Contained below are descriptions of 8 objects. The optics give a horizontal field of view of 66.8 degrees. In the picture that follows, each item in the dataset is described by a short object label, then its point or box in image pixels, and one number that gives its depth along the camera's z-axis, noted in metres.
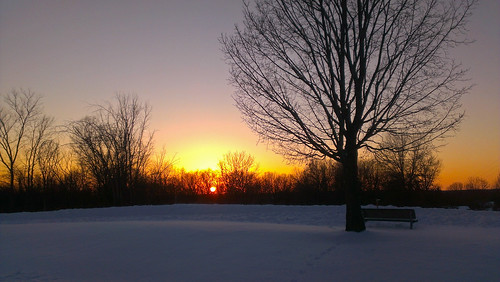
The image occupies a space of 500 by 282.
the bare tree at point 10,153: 38.75
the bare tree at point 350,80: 12.27
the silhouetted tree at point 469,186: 69.89
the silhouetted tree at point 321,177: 46.19
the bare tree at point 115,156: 37.38
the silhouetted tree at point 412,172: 43.53
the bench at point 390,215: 15.84
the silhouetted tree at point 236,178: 68.74
